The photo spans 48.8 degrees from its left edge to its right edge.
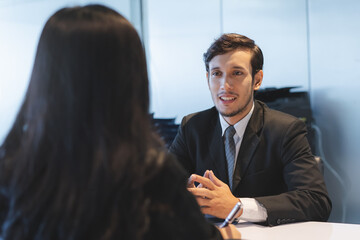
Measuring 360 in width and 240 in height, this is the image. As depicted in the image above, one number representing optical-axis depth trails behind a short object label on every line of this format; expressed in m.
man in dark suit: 1.52
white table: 1.33
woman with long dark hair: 0.74
